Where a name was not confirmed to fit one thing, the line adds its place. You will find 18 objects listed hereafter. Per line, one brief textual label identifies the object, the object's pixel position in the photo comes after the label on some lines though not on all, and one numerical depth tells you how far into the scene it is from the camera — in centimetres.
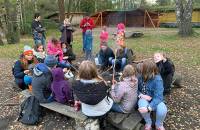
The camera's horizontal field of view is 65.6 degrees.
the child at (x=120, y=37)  392
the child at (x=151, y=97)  241
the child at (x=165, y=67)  292
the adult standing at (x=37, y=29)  634
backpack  277
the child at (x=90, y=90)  237
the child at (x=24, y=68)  337
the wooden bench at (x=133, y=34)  990
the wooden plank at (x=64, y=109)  248
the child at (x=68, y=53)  434
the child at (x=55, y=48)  409
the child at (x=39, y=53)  383
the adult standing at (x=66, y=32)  535
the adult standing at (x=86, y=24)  584
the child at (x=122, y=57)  379
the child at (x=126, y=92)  250
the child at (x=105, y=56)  404
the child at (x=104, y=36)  451
